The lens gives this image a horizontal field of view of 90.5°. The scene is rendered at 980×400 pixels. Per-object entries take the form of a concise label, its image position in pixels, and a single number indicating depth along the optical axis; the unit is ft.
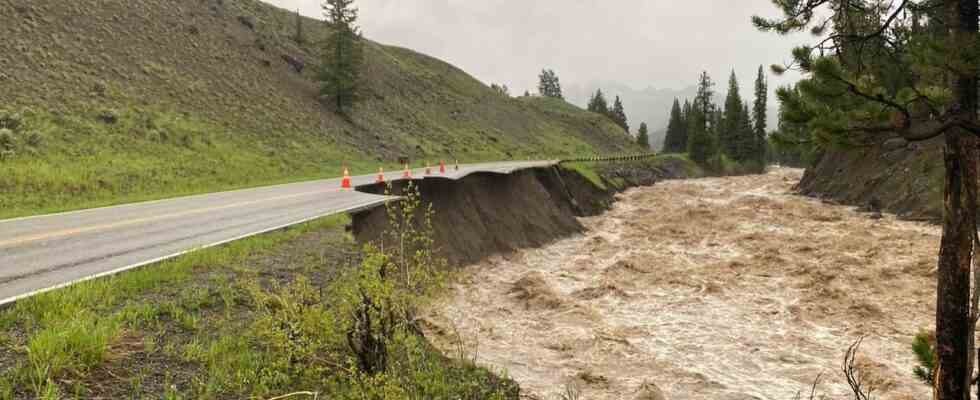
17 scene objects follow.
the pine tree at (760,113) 266.38
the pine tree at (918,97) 16.80
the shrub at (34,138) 59.82
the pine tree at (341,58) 134.10
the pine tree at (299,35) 176.76
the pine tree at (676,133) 321.52
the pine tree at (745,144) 253.44
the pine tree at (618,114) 400.06
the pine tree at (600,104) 399.03
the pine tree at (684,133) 320.09
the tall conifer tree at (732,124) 249.75
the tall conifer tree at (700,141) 239.09
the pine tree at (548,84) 520.01
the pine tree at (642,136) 327.06
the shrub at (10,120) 60.90
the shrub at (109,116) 74.95
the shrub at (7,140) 56.49
